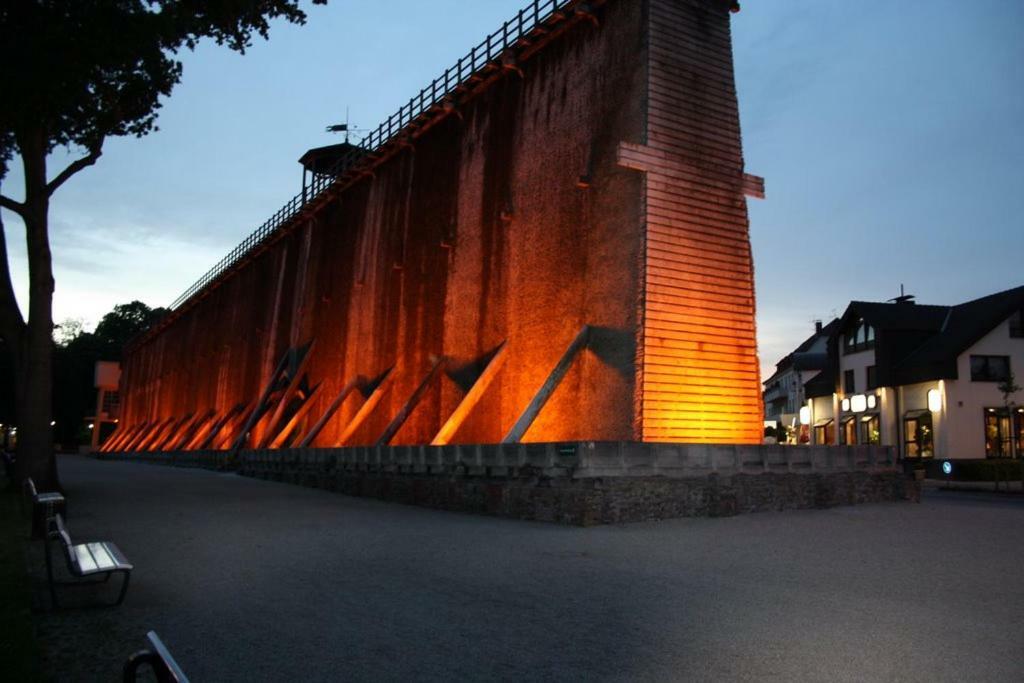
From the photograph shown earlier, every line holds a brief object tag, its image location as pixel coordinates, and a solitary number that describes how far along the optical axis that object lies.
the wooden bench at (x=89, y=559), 5.68
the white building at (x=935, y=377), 33.00
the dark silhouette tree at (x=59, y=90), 13.31
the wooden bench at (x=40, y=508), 8.50
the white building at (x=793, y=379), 56.12
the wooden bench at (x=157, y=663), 2.48
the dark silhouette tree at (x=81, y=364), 76.88
